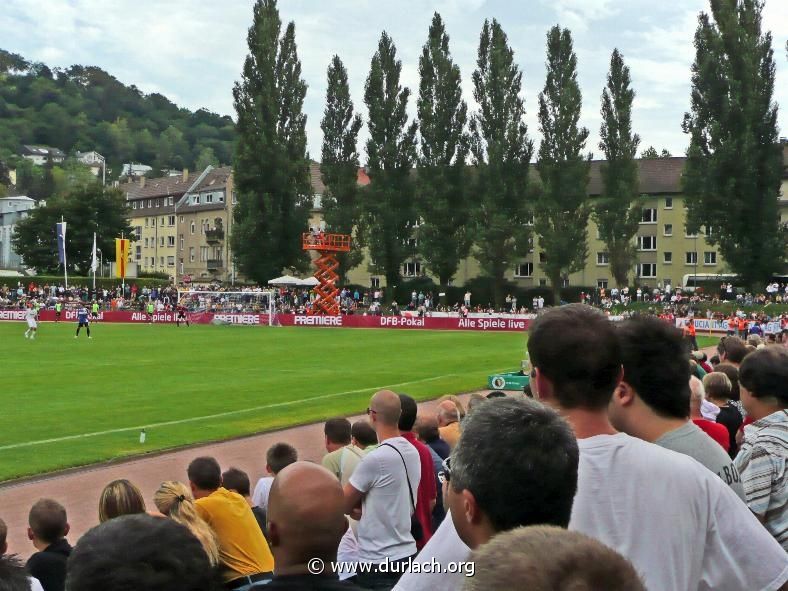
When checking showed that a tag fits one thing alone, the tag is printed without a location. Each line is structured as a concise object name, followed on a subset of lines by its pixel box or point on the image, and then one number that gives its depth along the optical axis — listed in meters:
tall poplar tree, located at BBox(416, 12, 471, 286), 79.31
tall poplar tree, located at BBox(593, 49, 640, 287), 77.25
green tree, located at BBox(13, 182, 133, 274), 110.62
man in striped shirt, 5.09
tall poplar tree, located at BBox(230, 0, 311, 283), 81.25
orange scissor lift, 76.38
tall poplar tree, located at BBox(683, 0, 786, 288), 69.50
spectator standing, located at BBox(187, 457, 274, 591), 6.35
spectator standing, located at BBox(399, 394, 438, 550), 6.90
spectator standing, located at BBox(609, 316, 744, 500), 4.37
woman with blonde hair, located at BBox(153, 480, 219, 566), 6.01
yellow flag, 77.56
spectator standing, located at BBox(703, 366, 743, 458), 9.11
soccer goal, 72.75
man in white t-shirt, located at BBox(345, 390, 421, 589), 6.57
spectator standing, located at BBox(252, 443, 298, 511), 8.59
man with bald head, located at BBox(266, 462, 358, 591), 3.39
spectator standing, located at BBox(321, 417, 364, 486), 8.32
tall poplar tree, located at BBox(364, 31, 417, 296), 81.12
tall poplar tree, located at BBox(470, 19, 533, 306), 77.94
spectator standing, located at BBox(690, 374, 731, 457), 6.21
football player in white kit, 49.62
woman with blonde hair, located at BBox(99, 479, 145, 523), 6.45
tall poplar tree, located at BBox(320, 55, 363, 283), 82.44
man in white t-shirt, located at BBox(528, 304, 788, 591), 3.49
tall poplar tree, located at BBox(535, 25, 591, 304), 76.69
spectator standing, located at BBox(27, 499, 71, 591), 6.25
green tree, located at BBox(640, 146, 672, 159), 130.38
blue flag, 69.24
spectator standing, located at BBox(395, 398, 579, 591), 3.06
